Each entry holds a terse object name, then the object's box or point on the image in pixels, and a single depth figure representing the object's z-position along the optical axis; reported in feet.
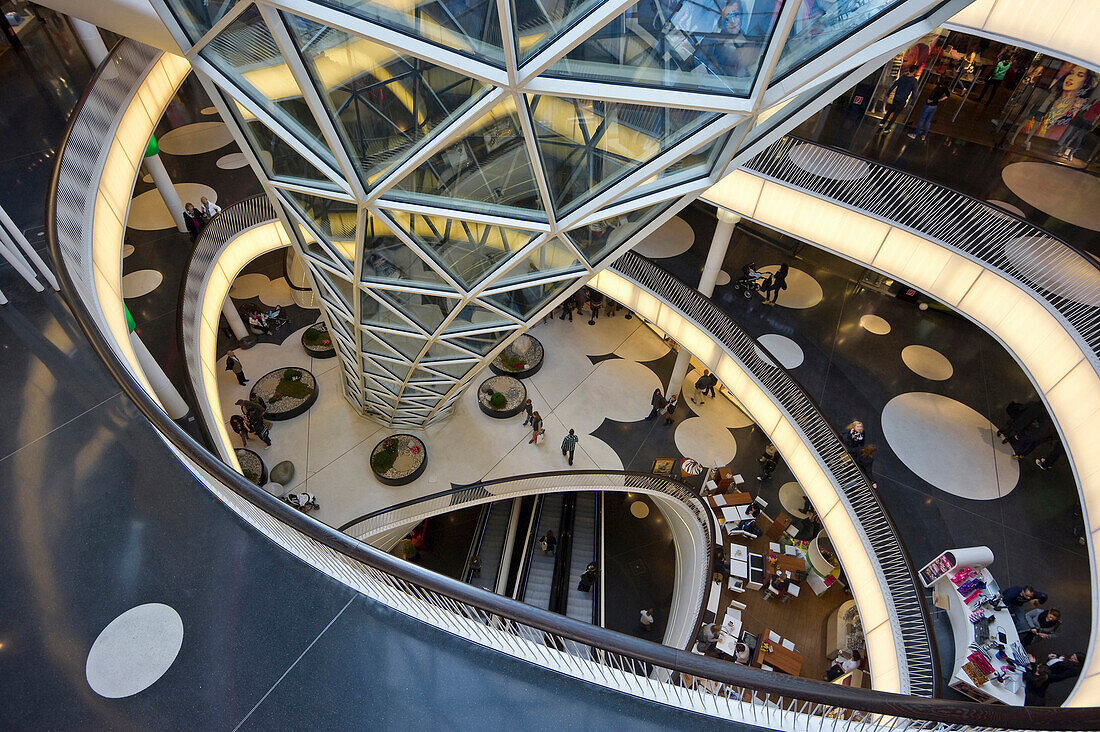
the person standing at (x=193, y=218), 67.46
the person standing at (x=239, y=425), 62.44
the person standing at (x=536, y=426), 66.28
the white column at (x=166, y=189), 62.03
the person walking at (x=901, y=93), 59.88
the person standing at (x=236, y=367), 67.00
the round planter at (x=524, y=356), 74.08
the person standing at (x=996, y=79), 63.67
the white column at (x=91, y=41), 52.75
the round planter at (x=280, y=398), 66.23
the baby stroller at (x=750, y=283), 69.26
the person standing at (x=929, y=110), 59.31
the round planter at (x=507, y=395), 69.62
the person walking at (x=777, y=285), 65.57
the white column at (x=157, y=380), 40.06
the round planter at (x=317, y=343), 72.13
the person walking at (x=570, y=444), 63.87
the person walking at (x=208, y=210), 67.36
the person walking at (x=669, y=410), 70.04
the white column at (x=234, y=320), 69.97
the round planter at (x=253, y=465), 60.59
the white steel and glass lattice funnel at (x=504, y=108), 20.16
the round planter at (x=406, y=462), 62.54
